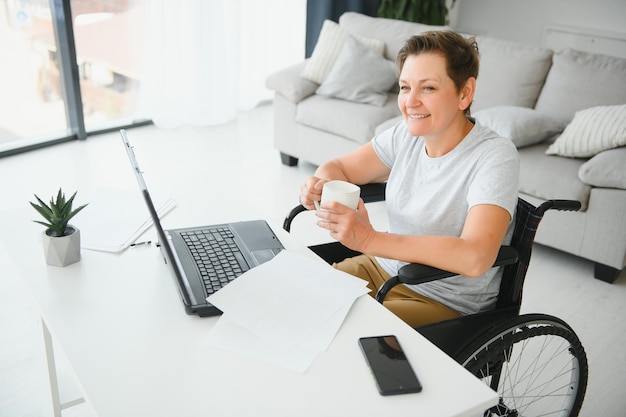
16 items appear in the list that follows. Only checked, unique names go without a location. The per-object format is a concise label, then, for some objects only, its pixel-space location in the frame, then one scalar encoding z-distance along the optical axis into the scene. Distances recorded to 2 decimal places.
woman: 1.39
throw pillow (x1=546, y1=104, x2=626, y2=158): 2.65
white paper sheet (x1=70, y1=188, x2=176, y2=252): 1.49
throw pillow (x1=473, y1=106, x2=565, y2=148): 2.84
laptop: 1.24
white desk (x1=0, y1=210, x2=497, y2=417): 1.02
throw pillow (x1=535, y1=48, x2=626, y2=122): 2.96
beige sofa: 2.65
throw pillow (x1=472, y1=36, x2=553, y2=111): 3.21
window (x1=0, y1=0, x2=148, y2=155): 3.75
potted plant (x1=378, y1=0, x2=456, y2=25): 5.00
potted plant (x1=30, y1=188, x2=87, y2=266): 1.36
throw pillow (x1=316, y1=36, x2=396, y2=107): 3.50
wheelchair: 1.40
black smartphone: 1.06
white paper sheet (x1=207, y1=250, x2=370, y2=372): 1.14
